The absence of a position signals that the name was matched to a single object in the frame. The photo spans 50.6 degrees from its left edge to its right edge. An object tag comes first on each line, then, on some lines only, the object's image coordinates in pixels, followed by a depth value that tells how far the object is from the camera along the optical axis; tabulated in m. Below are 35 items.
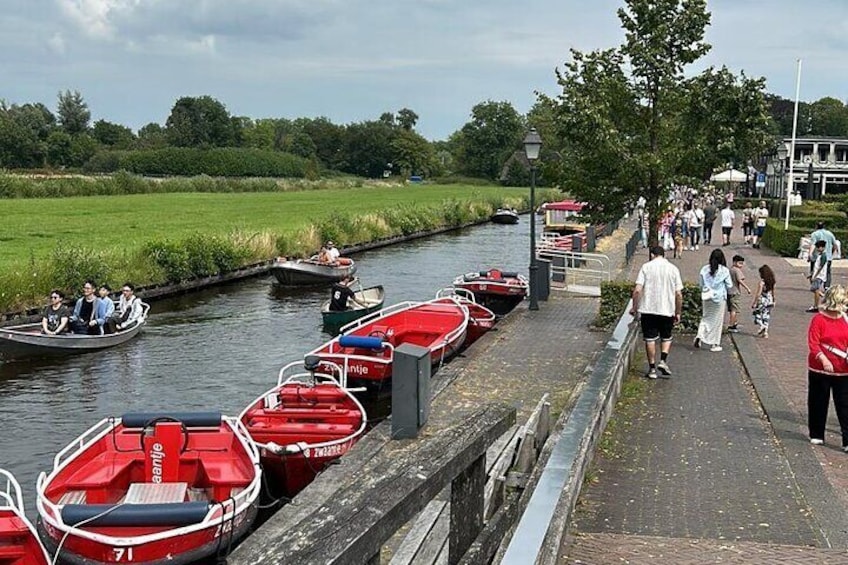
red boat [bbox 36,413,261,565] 8.12
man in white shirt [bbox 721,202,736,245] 36.16
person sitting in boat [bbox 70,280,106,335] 20.33
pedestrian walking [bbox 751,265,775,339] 15.70
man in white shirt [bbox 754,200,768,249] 36.56
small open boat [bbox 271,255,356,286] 31.22
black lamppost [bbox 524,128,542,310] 19.20
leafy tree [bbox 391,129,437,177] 154.50
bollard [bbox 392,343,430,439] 10.26
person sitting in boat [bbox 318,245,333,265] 32.19
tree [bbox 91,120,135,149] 148.00
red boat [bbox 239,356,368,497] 10.64
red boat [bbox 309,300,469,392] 14.76
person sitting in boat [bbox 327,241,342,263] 32.51
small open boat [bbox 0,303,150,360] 18.94
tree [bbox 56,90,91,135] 150.38
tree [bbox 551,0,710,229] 17.88
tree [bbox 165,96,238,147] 143.75
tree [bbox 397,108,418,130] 189.88
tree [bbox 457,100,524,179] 148.00
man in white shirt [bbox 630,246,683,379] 11.83
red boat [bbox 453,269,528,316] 24.20
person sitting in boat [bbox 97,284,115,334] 20.61
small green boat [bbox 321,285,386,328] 22.06
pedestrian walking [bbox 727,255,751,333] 15.29
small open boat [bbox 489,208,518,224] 70.56
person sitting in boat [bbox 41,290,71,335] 19.75
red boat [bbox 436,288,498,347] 19.62
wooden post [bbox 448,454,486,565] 4.34
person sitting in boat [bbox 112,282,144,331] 21.48
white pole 34.21
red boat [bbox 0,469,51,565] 7.73
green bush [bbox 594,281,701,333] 15.99
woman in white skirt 14.27
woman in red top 8.66
